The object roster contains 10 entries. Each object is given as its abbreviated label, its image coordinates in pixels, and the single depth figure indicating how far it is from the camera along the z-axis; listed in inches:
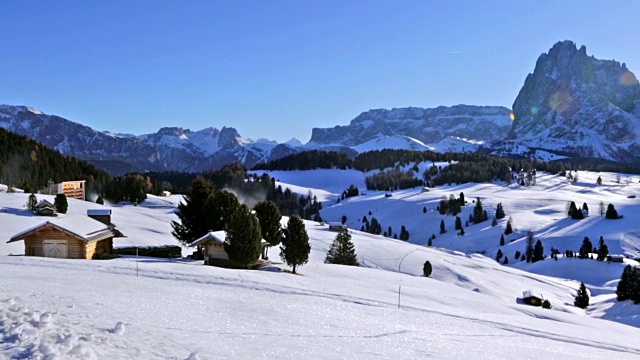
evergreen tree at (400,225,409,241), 7165.9
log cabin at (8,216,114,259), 1534.2
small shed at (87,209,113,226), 2237.9
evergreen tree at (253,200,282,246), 2144.4
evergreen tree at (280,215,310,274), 1763.0
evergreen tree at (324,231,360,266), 2618.1
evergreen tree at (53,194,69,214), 2682.1
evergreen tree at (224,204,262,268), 1620.3
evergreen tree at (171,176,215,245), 1988.2
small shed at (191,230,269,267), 1705.2
